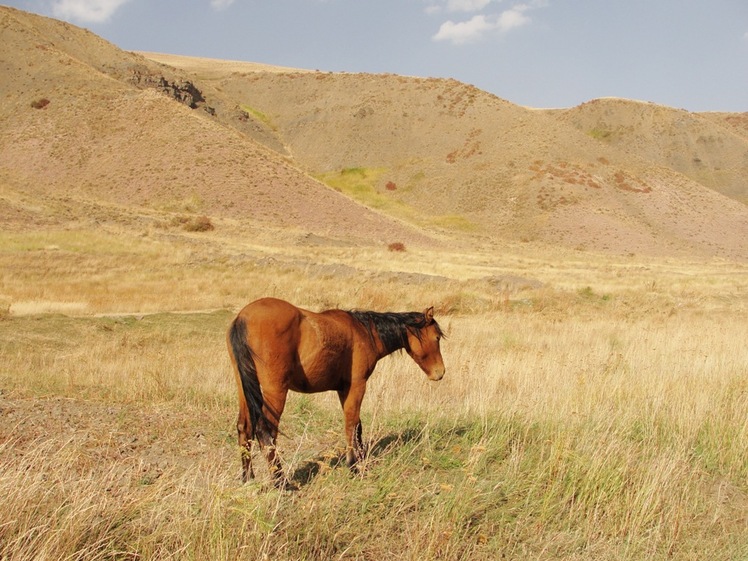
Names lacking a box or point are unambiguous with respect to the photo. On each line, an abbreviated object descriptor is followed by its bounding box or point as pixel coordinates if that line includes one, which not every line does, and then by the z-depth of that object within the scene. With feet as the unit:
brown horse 17.57
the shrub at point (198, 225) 154.40
